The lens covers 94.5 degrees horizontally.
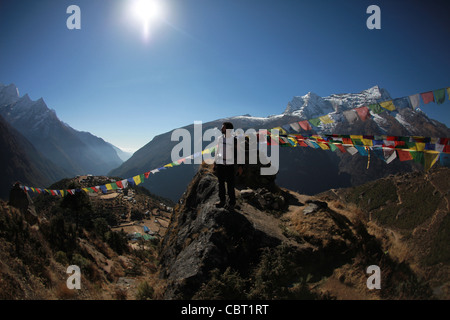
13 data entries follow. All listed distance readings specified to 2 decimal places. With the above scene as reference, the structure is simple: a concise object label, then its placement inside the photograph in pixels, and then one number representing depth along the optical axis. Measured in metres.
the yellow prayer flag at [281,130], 11.52
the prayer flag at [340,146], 8.94
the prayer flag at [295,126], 11.29
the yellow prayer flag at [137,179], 11.94
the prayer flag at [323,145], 9.34
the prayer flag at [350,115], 9.60
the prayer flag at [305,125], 10.76
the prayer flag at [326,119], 10.26
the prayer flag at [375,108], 9.01
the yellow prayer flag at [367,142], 8.65
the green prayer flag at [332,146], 9.12
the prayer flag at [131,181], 12.02
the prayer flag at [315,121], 10.45
